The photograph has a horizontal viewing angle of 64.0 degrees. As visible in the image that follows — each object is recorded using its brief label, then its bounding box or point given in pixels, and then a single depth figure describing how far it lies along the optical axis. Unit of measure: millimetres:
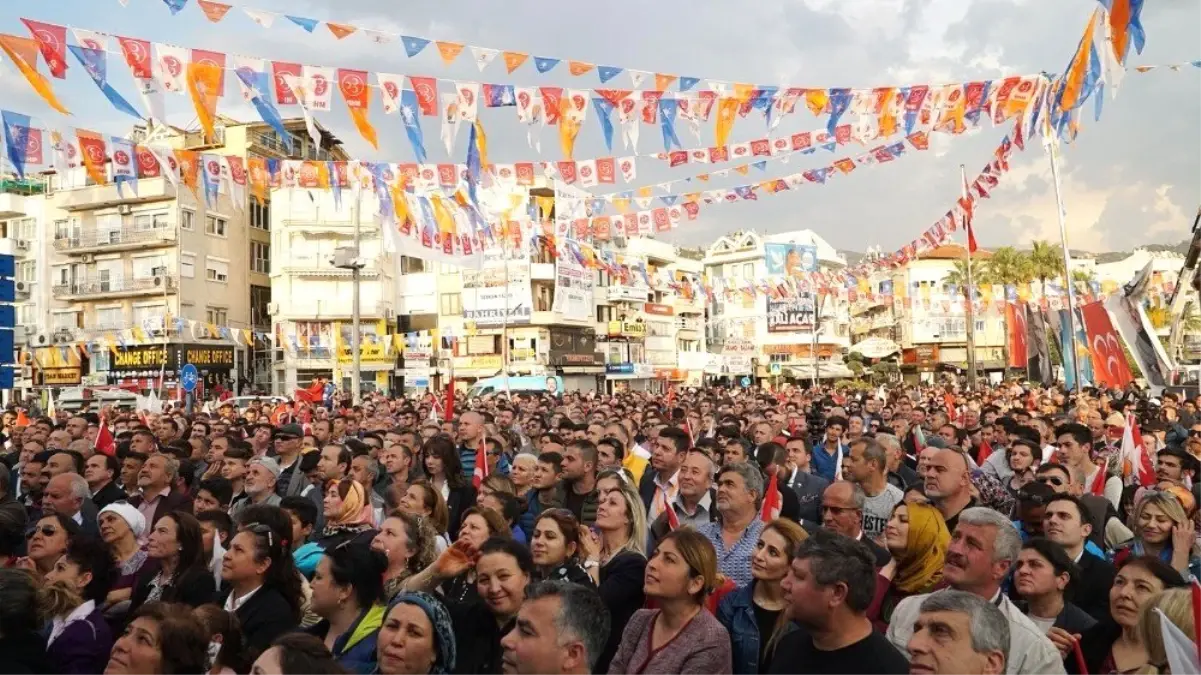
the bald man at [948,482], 6191
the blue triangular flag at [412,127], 15867
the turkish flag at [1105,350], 19578
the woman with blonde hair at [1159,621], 3662
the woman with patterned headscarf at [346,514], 6459
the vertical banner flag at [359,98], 15203
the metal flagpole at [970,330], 32312
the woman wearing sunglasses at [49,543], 5828
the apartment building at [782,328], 79250
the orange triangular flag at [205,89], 14102
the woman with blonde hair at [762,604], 4371
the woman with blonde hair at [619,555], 4855
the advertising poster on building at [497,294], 53500
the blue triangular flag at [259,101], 14586
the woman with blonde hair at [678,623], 3979
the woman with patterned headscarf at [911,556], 4887
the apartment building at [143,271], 48938
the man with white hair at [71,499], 7688
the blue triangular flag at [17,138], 16328
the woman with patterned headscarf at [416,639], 3811
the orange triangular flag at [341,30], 13484
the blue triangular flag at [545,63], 15070
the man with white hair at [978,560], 4277
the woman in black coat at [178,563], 5391
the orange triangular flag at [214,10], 12367
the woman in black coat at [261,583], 4820
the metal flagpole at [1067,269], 19594
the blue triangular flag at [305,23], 13400
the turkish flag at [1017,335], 26750
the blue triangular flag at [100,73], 13367
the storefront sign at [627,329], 60594
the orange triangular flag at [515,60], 14750
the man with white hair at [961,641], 3232
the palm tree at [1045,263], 52312
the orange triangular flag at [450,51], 14347
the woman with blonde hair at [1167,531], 5625
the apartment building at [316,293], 52156
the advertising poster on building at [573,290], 54594
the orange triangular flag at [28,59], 12734
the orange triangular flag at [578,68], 15219
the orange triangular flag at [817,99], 16375
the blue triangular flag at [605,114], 16469
